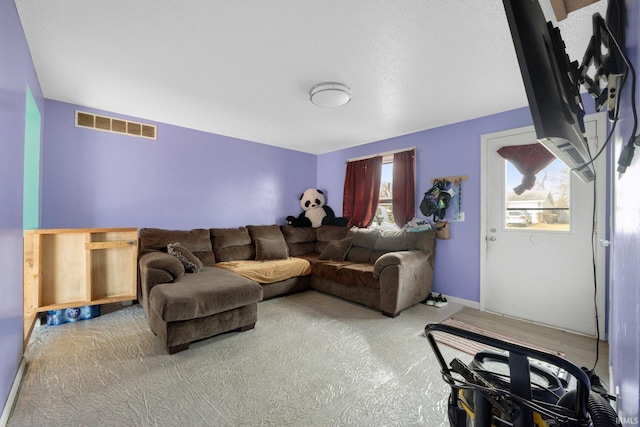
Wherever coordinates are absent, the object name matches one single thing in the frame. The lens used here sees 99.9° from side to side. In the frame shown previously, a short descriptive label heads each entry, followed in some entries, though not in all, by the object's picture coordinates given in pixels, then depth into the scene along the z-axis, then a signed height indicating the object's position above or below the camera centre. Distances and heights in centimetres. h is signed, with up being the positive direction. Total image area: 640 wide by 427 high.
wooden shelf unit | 227 -50
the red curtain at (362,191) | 445 +39
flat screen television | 75 +43
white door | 256 -35
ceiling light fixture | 251 +115
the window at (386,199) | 436 +23
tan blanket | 341 -73
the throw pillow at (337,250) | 408 -56
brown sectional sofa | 227 -66
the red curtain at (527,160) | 284 +57
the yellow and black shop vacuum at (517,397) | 58 -44
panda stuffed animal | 489 +0
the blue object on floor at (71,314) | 264 -103
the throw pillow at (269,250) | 394 -54
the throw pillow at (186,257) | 303 -50
